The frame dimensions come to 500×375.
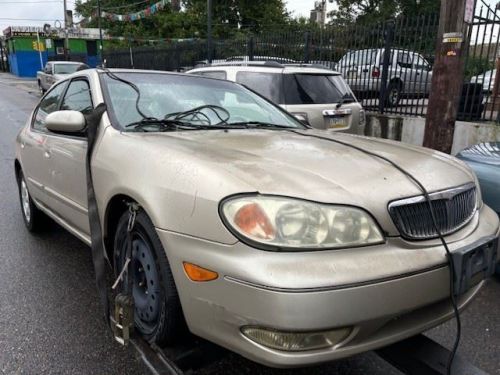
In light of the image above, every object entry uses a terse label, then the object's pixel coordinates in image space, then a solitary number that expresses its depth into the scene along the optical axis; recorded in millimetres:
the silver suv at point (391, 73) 8914
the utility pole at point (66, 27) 33322
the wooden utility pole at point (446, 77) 5102
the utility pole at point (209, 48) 15602
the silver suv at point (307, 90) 6699
